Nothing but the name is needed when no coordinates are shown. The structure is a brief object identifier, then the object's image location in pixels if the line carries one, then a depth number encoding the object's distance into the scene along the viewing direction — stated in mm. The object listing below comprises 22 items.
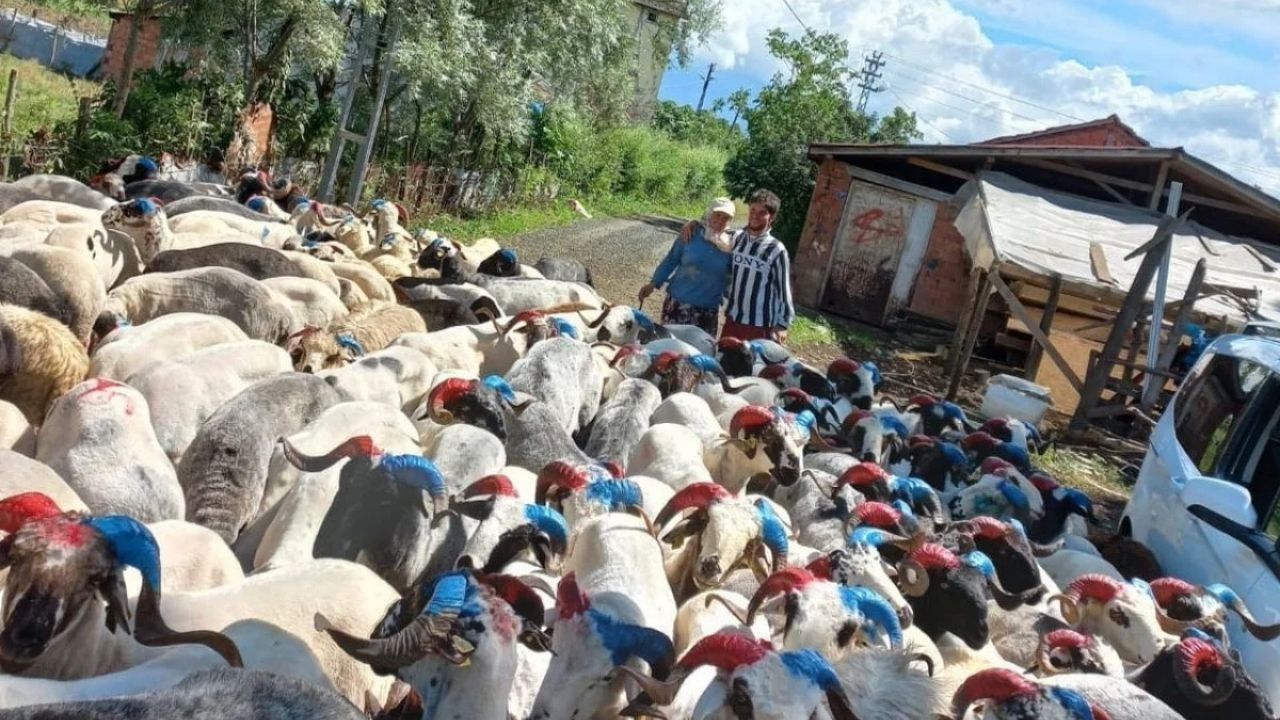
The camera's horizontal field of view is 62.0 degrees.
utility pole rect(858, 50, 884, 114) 51500
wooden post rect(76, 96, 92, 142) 11992
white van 5559
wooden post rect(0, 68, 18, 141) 11045
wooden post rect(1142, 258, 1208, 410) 11594
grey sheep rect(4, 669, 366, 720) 2340
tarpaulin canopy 12336
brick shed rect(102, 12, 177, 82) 21250
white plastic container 11156
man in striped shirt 8703
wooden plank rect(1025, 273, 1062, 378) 14180
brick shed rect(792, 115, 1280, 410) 17266
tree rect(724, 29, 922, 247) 26500
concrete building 37406
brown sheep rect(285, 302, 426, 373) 6809
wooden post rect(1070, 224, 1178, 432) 11586
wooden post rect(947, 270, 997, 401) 13305
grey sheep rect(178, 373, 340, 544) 4887
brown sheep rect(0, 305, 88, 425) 5413
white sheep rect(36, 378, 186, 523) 4414
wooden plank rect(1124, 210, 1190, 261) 11477
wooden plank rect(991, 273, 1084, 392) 12594
